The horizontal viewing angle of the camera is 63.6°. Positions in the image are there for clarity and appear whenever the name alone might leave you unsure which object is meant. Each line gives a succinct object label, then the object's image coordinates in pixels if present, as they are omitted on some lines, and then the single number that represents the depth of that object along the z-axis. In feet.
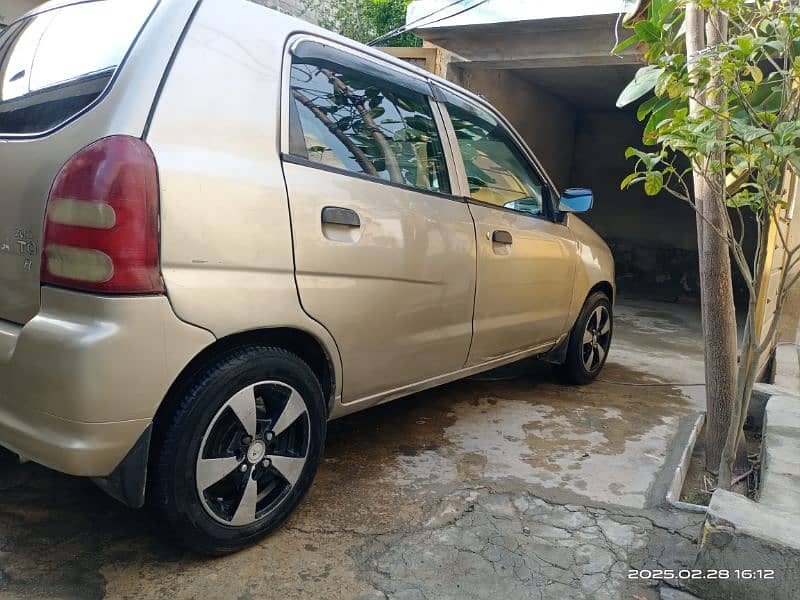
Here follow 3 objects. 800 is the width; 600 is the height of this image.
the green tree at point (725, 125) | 7.17
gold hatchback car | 5.79
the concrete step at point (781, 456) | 7.74
